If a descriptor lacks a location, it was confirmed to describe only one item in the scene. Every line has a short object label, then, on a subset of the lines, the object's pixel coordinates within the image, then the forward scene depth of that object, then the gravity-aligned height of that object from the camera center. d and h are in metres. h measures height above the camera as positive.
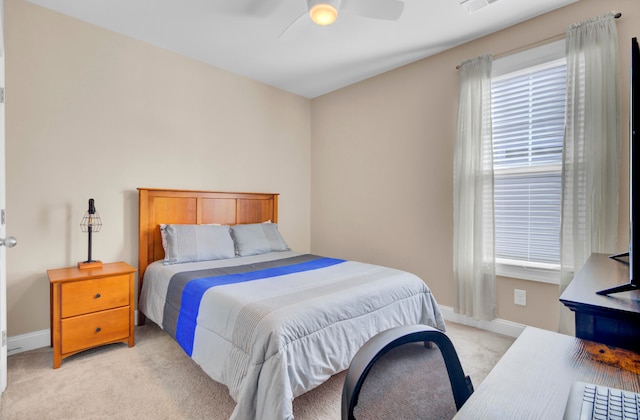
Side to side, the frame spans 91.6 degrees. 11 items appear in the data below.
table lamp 2.51 -0.15
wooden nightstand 2.14 -0.74
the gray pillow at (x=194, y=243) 2.78 -0.34
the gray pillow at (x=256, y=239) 3.17 -0.34
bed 1.51 -0.57
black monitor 0.80 +0.10
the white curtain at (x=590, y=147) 2.15 +0.43
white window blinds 2.48 +0.37
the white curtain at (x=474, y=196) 2.75 +0.10
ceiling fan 1.93 +1.30
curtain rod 2.44 +1.34
